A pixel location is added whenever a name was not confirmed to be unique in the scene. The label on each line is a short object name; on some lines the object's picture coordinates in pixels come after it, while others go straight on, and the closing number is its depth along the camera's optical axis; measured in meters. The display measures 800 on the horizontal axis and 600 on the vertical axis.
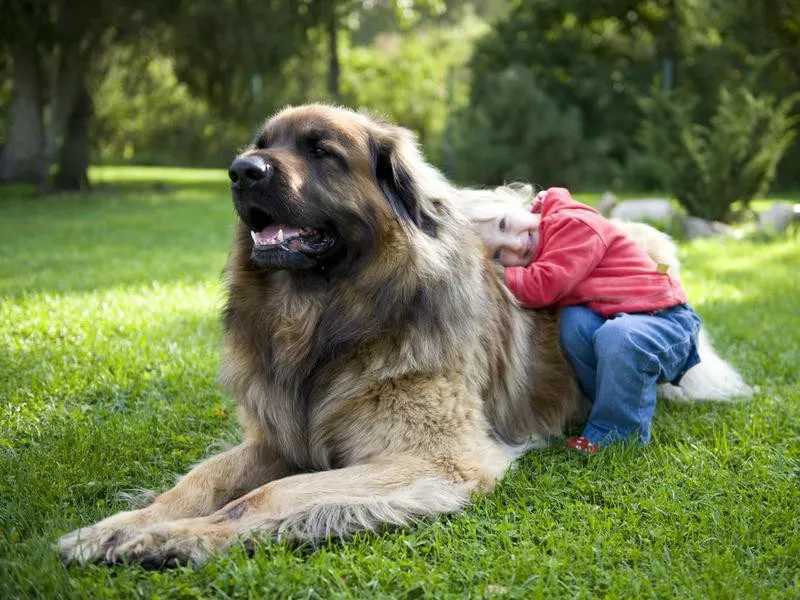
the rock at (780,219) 11.66
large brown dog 3.09
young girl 3.65
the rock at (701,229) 11.55
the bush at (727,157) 11.66
